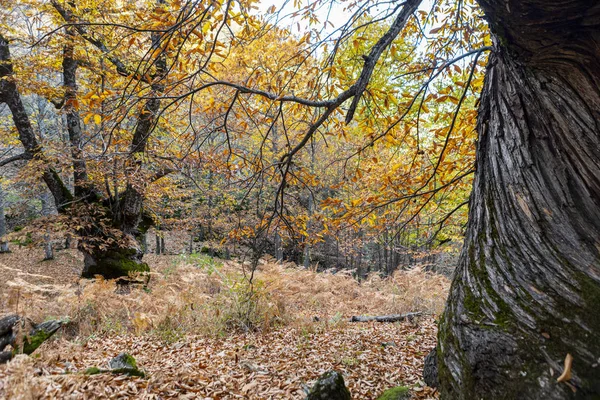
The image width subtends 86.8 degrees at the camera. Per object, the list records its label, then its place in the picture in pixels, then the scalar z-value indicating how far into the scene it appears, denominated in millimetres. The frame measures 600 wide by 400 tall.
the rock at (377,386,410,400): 2606
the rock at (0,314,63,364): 3141
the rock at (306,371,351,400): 2531
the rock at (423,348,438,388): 2787
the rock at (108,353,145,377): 3038
